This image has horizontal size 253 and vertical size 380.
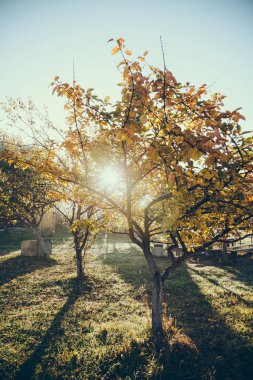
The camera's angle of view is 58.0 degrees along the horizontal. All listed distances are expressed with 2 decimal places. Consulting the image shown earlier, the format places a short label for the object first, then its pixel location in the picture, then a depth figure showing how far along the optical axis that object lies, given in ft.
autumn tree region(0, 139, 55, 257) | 46.32
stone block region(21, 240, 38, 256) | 54.39
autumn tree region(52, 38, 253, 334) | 12.05
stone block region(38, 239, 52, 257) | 55.06
